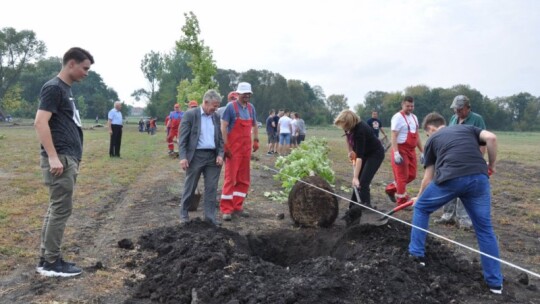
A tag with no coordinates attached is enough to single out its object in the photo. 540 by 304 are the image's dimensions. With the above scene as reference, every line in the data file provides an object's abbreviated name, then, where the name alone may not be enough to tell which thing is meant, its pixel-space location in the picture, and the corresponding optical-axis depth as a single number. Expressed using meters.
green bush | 8.98
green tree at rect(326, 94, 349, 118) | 107.65
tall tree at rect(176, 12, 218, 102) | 19.08
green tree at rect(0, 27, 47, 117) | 64.69
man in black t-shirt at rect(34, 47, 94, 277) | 4.30
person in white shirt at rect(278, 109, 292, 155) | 17.75
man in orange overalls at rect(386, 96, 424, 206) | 7.86
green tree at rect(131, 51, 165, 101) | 101.25
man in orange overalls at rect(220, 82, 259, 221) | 7.19
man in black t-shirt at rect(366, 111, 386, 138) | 16.06
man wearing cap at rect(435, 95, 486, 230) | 6.47
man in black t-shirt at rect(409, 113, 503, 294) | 4.46
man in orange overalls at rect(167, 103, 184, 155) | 16.17
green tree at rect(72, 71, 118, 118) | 93.06
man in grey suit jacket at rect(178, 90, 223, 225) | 6.39
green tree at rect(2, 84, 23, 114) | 63.17
